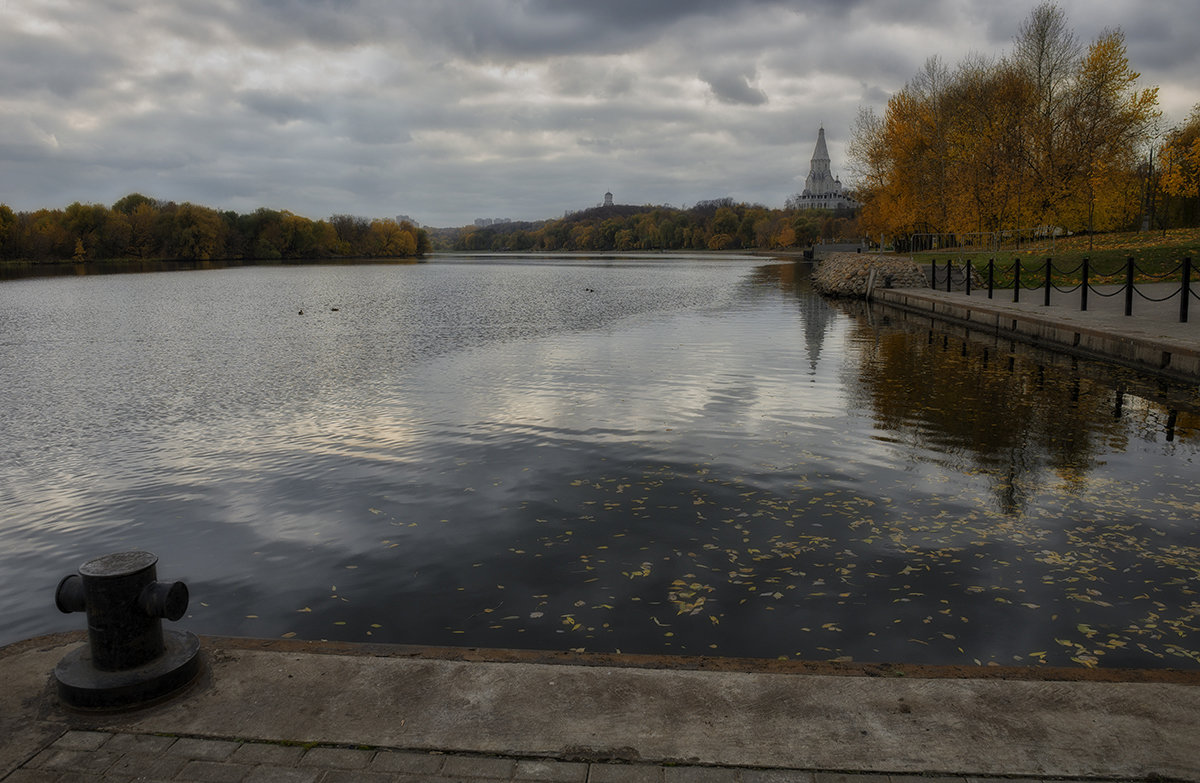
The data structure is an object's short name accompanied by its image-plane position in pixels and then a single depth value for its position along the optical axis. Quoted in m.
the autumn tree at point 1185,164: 53.12
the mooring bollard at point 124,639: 4.03
